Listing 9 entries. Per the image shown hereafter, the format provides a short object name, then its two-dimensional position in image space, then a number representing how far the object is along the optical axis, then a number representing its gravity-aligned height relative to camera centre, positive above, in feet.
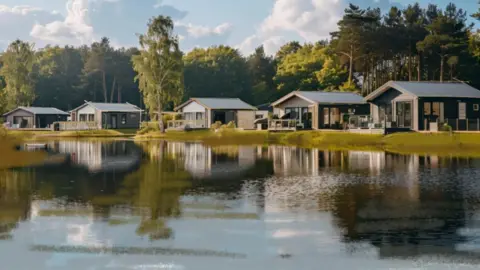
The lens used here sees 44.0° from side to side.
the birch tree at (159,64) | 257.34 +28.45
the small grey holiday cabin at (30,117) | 317.01 +7.23
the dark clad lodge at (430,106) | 176.65 +6.55
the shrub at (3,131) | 140.89 -0.08
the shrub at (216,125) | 251.19 +1.60
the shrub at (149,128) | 256.62 +0.62
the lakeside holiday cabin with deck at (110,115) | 306.76 +7.91
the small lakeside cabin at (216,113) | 274.57 +7.32
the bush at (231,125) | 243.19 +1.49
